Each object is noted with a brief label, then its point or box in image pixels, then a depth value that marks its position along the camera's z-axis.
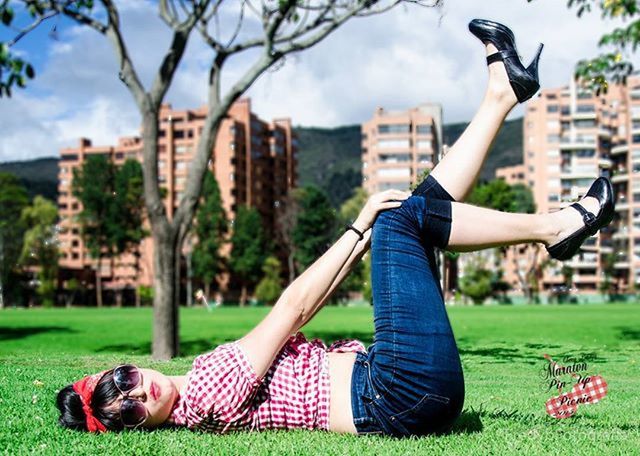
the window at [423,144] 88.77
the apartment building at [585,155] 84.88
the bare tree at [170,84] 11.46
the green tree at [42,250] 66.06
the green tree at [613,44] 10.36
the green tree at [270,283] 71.62
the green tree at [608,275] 78.25
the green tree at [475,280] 62.81
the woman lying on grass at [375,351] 3.45
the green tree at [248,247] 77.06
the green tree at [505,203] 67.12
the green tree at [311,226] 75.00
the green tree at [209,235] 76.38
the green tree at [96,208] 71.00
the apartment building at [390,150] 95.69
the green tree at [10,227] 65.31
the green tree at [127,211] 69.94
